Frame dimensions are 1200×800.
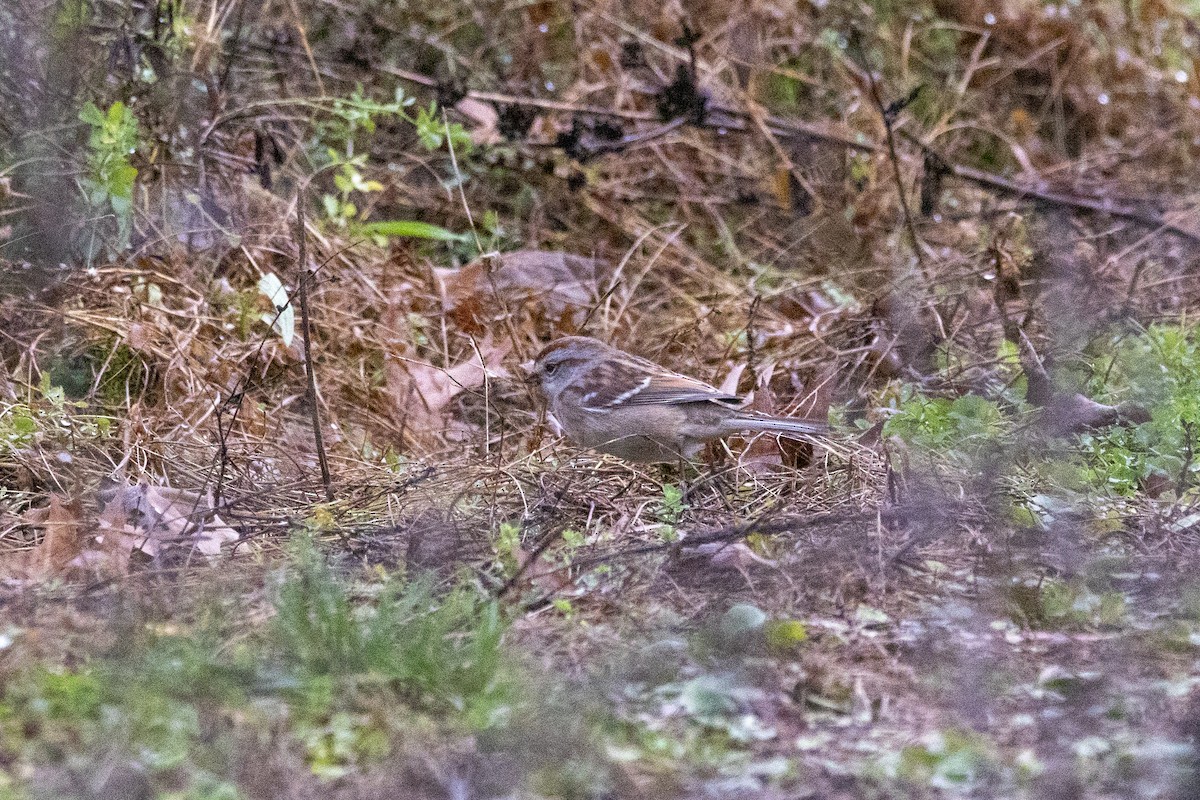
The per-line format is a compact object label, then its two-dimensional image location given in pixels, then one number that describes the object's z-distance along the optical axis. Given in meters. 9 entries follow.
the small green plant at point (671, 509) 8.86
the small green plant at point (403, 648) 5.91
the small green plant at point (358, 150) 12.65
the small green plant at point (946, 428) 9.25
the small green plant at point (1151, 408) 8.86
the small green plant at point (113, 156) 11.03
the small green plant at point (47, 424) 9.63
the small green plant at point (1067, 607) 7.08
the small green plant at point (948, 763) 5.48
